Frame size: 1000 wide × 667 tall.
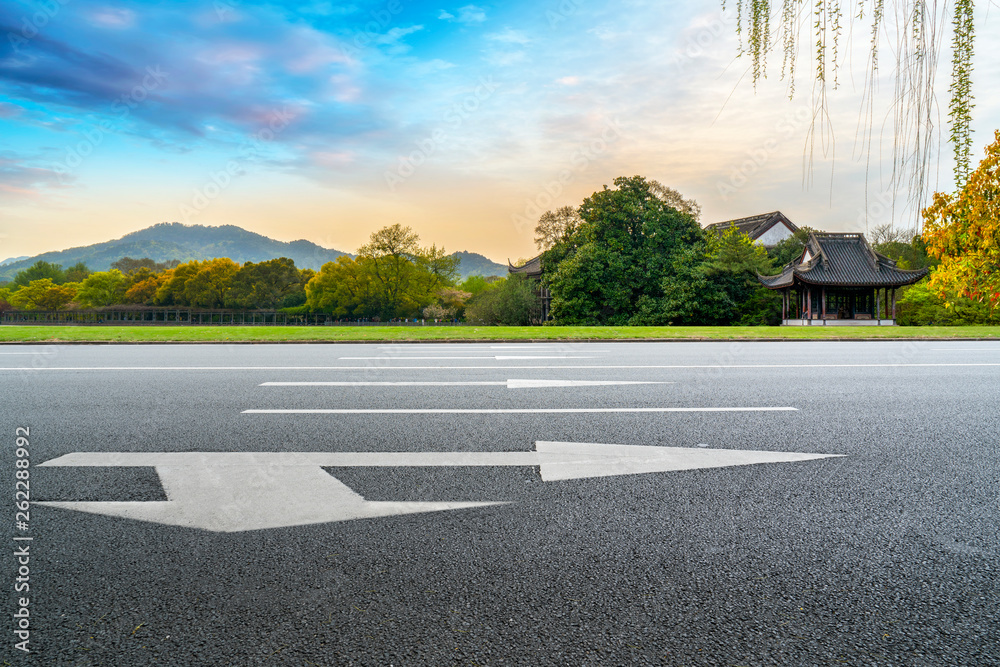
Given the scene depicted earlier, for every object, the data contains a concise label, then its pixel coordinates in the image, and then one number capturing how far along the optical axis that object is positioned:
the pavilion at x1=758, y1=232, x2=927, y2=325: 35.91
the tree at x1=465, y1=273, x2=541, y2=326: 43.76
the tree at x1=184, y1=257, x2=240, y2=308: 82.19
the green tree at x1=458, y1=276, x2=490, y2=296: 86.84
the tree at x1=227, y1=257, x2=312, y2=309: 81.50
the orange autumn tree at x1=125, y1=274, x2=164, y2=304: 89.38
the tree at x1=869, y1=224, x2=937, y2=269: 45.00
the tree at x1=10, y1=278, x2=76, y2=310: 93.69
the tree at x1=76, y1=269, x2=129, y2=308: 90.75
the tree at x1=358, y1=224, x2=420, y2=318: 71.06
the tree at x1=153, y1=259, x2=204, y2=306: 84.88
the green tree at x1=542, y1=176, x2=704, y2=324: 39.31
